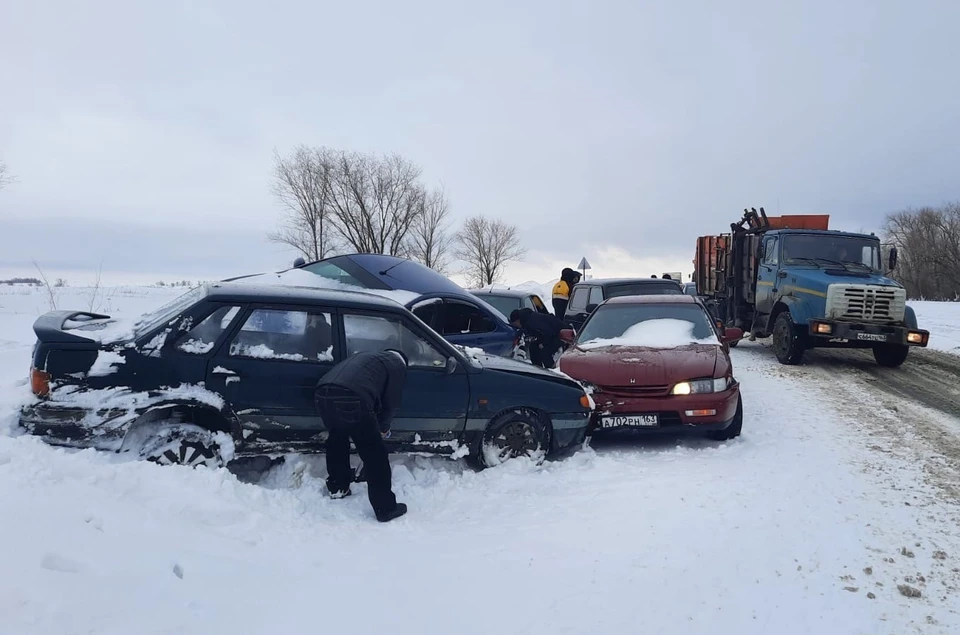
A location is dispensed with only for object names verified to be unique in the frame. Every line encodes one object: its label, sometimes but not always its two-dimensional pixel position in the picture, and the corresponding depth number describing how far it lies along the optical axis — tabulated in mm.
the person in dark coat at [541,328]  8906
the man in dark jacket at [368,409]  3928
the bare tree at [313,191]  32281
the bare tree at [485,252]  52094
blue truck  10562
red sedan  5723
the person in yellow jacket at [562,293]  13316
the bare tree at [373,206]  33125
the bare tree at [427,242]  38238
